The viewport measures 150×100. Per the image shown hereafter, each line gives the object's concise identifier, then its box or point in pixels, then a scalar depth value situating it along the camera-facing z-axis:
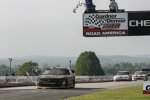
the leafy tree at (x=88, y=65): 124.25
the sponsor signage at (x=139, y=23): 23.66
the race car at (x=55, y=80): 34.06
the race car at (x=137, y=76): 62.92
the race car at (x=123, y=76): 59.81
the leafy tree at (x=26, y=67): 124.35
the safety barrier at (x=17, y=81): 43.49
